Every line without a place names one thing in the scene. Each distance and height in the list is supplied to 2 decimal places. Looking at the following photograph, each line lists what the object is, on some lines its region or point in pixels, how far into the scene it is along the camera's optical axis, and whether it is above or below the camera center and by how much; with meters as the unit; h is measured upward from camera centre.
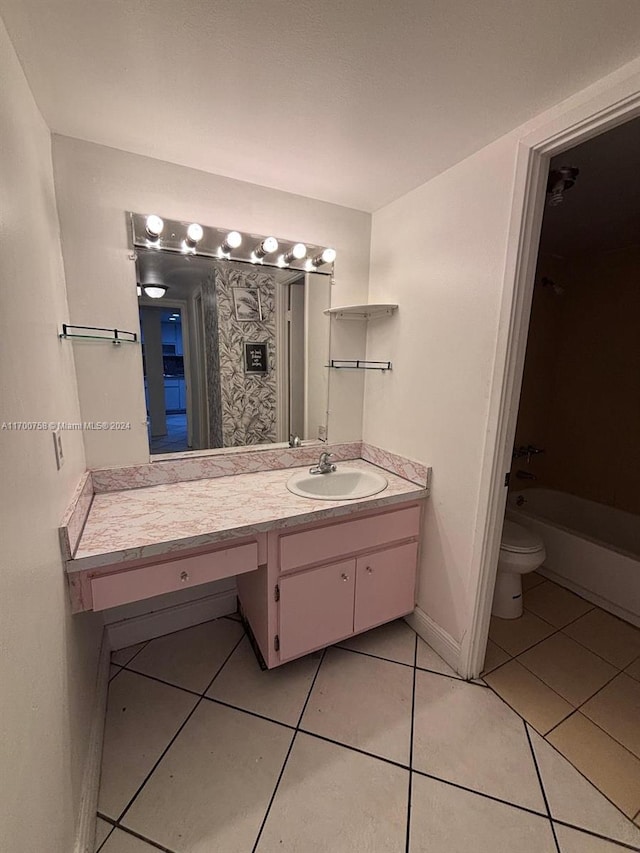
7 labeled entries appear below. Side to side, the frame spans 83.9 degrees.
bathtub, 2.03 -1.17
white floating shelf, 1.85 +0.28
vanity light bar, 1.52 +0.53
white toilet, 1.94 -1.07
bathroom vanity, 1.20 -0.73
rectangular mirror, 1.64 +0.04
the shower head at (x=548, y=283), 2.63 +0.62
